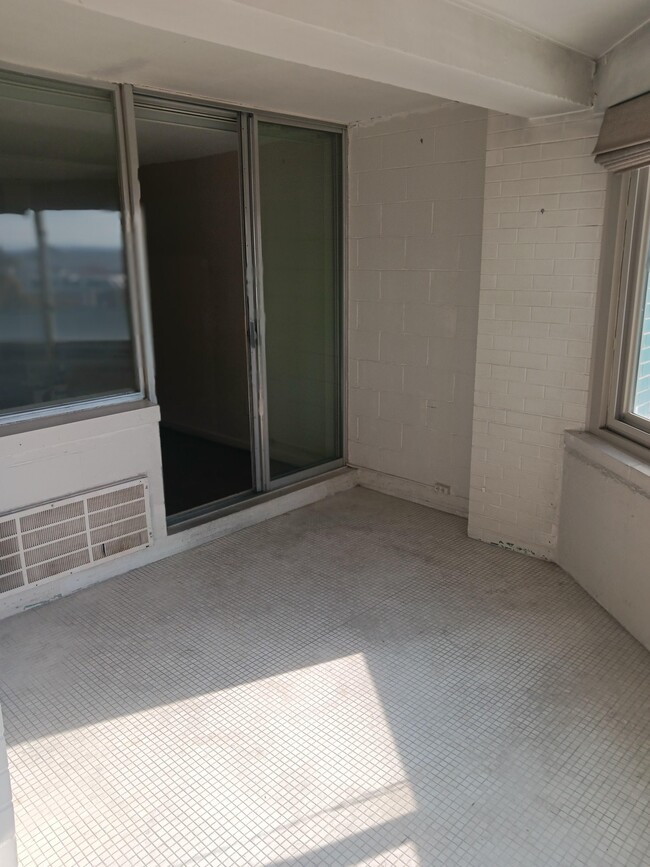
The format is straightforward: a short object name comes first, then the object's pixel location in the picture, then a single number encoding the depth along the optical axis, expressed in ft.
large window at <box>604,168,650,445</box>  9.70
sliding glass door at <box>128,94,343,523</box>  13.07
